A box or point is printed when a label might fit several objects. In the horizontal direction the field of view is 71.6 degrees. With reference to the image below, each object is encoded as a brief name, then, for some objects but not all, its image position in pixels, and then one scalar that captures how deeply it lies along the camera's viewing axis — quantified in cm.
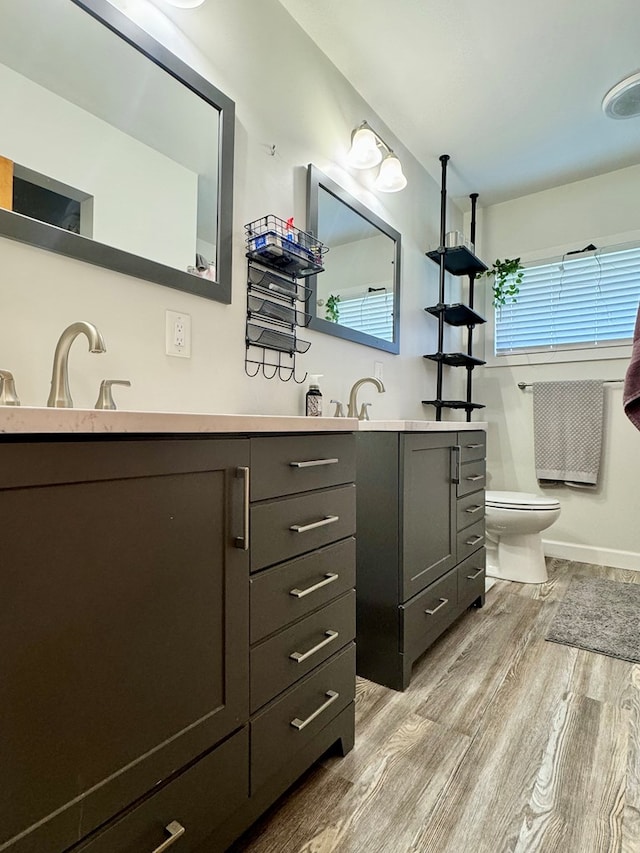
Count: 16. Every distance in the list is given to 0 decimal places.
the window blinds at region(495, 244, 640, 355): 279
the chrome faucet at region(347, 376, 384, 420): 179
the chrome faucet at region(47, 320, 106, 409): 85
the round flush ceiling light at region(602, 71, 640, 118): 205
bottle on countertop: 164
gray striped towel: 281
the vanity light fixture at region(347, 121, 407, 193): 195
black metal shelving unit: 261
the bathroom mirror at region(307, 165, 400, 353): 182
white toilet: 234
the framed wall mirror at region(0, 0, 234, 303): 99
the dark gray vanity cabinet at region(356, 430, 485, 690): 145
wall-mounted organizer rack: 149
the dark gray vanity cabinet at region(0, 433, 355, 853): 57
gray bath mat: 180
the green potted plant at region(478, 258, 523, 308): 304
